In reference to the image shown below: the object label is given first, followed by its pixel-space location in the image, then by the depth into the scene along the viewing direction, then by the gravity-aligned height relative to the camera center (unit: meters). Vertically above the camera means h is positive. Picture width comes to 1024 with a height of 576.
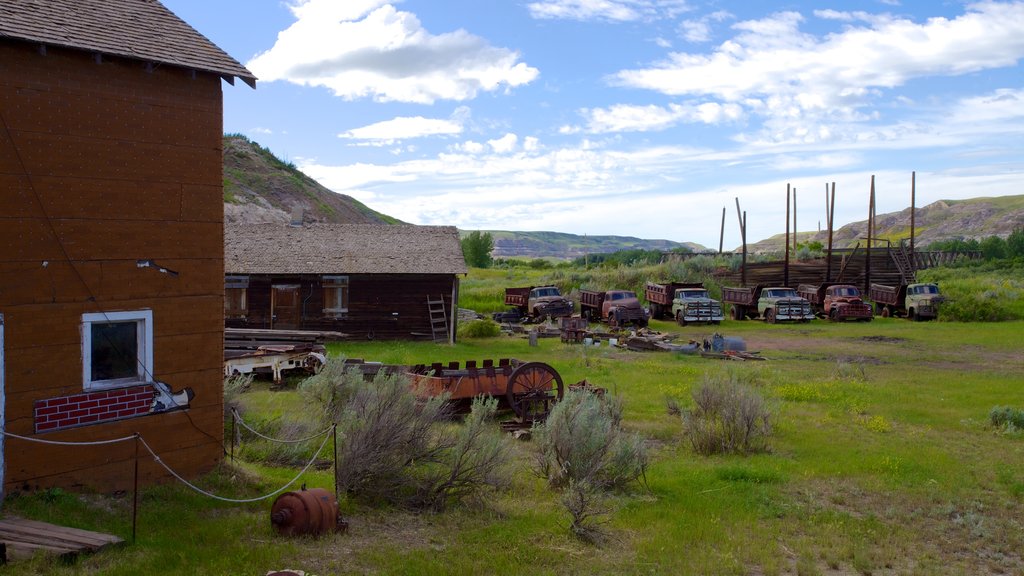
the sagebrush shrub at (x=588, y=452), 9.52 -2.25
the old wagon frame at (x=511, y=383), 13.47 -1.91
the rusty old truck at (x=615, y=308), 31.50 -1.23
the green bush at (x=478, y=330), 29.33 -2.02
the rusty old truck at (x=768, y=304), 34.00 -1.05
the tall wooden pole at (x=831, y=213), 46.93 +4.35
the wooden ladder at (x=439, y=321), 27.62 -1.59
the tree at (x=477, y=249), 74.38 +2.89
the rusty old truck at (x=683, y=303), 32.81 -1.02
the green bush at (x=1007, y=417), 13.23 -2.41
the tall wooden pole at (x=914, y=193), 42.80 +5.34
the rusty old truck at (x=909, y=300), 33.34 -0.82
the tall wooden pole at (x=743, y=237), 42.06 +2.70
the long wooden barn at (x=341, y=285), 26.66 -0.29
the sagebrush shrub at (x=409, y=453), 8.96 -2.18
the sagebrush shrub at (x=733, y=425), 12.08 -2.38
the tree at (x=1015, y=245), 58.91 +3.07
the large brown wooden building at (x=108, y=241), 7.89 +0.39
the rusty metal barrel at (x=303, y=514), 7.50 -2.39
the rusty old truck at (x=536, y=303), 34.28 -1.15
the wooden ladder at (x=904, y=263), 40.22 +1.06
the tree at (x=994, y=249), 60.25 +2.77
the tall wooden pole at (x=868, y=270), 39.99 +0.62
